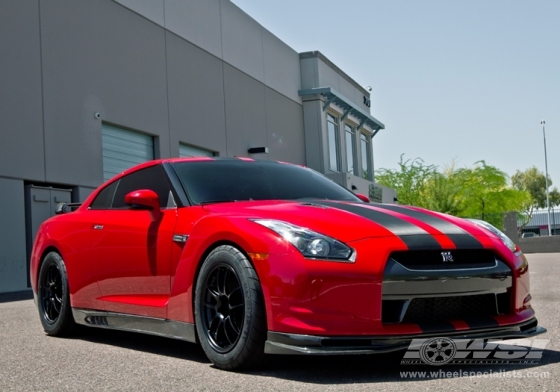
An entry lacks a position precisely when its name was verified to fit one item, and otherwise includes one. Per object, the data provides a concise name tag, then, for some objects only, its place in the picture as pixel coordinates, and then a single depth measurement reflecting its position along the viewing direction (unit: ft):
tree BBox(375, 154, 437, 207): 218.59
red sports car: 14.10
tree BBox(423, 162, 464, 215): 204.64
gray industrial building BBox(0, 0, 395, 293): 59.21
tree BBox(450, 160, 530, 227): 243.19
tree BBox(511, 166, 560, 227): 352.49
